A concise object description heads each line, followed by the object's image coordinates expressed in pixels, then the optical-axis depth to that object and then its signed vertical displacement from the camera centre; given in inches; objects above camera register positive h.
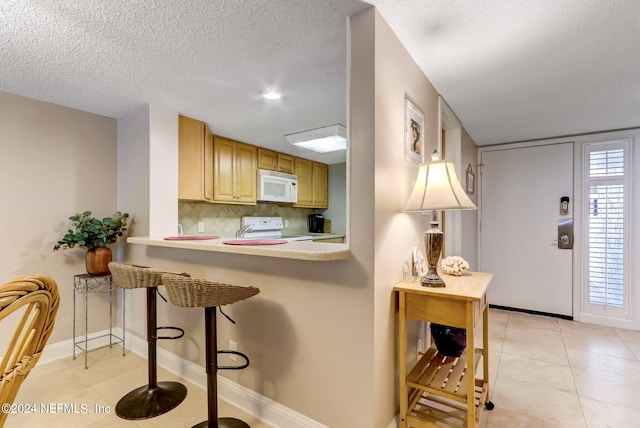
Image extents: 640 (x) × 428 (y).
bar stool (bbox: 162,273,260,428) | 58.9 -17.5
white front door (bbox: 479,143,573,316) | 144.5 -6.5
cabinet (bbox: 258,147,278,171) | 156.3 +27.3
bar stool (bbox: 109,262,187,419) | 73.6 -47.4
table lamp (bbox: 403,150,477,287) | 62.1 +3.0
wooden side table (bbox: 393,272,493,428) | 58.0 -35.1
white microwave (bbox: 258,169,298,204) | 153.8 +13.1
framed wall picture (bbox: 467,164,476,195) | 138.6 +14.6
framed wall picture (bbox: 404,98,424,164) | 72.0 +19.7
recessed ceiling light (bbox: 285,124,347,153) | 115.0 +29.7
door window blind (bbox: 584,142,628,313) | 132.5 -6.2
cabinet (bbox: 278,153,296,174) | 168.1 +27.1
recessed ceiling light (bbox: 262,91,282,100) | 91.1 +35.1
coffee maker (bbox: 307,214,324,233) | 200.2 -7.4
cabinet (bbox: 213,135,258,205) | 133.2 +18.5
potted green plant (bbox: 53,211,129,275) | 96.0 -8.5
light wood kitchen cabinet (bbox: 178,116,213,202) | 112.3 +20.0
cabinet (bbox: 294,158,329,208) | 184.4 +17.8
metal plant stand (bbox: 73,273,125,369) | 103.2 -28.4
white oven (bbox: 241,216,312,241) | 161.2 -9.0
